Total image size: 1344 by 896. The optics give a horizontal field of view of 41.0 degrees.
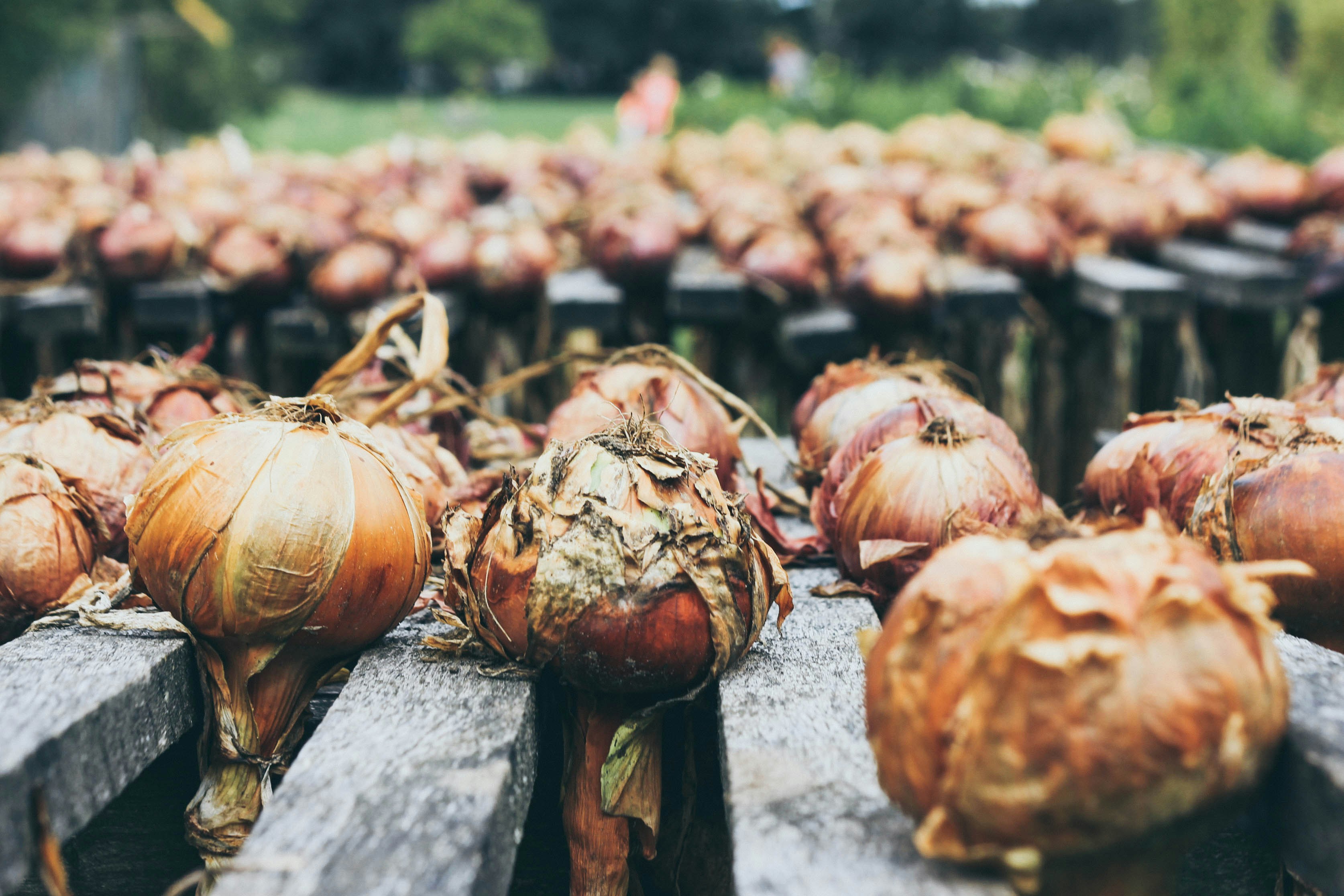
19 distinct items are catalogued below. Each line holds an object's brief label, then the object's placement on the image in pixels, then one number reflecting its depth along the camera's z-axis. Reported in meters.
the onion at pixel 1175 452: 0.72
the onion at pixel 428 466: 0.78
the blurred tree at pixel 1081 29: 29.96
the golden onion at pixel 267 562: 0.65
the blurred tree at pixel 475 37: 22.34
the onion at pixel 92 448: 0.76
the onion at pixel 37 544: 0.72
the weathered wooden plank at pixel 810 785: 0.48
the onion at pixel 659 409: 0.79
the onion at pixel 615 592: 0.63
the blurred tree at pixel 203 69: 9.39
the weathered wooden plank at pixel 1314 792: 0.49
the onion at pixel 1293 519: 0.67
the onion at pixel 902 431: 0.77
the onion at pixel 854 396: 0.82
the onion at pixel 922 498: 0.73
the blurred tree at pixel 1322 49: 9.23
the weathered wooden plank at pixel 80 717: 0.54
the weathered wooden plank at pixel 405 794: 0.49
